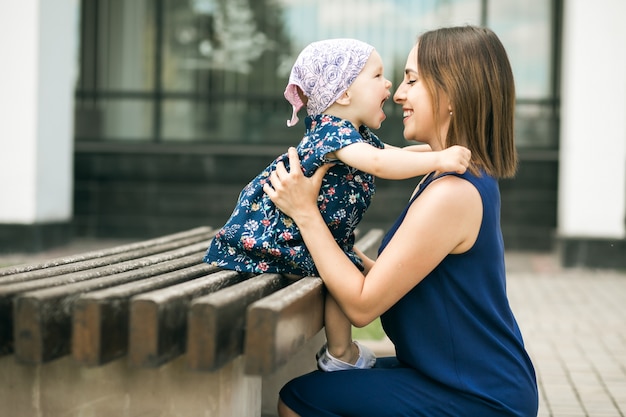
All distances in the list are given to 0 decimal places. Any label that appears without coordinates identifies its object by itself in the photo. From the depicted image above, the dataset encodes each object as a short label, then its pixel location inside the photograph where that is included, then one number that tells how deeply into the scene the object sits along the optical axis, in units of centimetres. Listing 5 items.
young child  261
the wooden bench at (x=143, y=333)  196
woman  239
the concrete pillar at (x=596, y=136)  889
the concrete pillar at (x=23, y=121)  921
